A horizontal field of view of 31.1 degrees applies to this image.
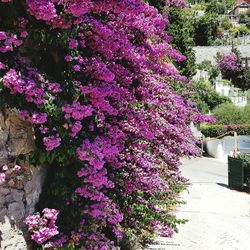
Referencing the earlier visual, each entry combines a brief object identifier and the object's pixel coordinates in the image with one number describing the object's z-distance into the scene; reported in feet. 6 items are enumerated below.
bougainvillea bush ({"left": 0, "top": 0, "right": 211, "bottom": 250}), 13.97
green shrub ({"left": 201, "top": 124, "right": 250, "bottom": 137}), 95.30
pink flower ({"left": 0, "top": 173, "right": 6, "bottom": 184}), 13.43
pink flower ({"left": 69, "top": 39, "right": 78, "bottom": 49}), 15.23
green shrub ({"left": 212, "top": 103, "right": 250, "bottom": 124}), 111.65
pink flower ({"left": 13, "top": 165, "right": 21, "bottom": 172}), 14.35
